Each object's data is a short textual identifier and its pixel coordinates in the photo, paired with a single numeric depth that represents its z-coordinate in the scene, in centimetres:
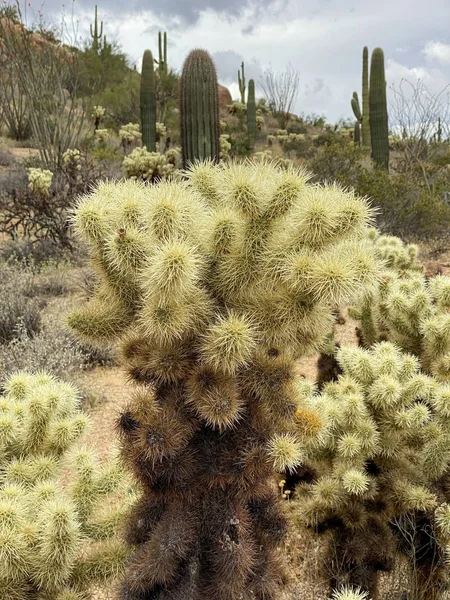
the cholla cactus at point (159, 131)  1823
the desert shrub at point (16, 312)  584
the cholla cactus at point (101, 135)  1840
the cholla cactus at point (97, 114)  1960
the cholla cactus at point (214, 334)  168
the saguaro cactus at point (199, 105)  930
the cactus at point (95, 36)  2810
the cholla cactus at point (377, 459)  276
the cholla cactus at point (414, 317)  316
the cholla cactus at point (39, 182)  864
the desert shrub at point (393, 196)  1000
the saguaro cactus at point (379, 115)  1441
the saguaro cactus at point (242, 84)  3027
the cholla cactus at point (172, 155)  1453
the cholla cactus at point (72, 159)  1022
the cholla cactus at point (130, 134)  1838
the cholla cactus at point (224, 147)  1603
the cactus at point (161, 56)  2606
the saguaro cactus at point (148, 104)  1572
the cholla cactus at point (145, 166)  1200
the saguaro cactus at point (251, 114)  2392
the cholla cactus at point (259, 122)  2625
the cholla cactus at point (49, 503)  197
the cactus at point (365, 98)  1881
